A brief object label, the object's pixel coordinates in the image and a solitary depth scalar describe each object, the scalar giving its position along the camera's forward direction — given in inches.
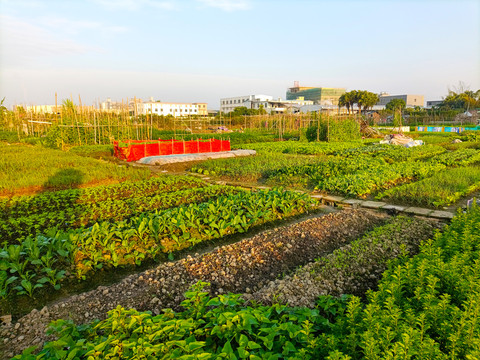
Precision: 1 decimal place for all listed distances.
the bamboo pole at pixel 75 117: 829.2
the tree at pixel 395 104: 2521.7
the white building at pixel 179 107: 3697.3
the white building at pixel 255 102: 3472.7
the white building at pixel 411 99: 4441.4
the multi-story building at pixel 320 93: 4525.1
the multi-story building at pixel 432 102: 4041.6
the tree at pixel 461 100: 2437.3
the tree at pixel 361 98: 2237.9
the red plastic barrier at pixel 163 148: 621.3
